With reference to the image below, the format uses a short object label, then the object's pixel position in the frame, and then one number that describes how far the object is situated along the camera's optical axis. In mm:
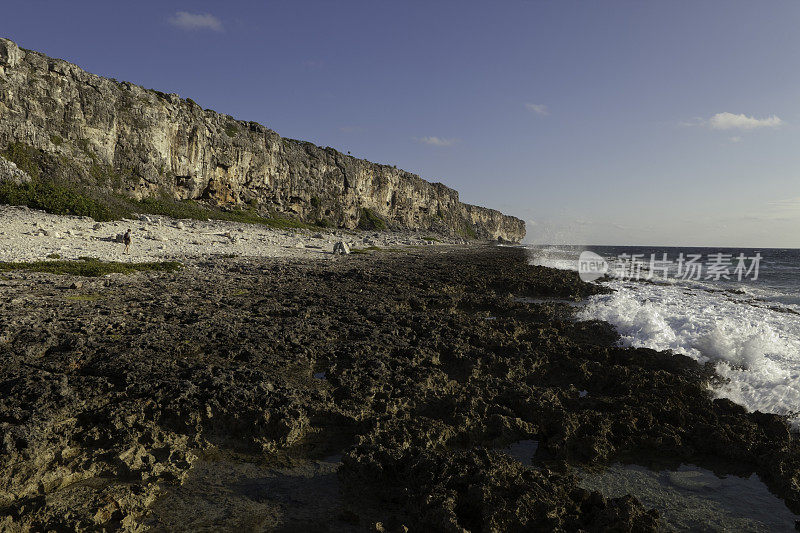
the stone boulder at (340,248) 32312
